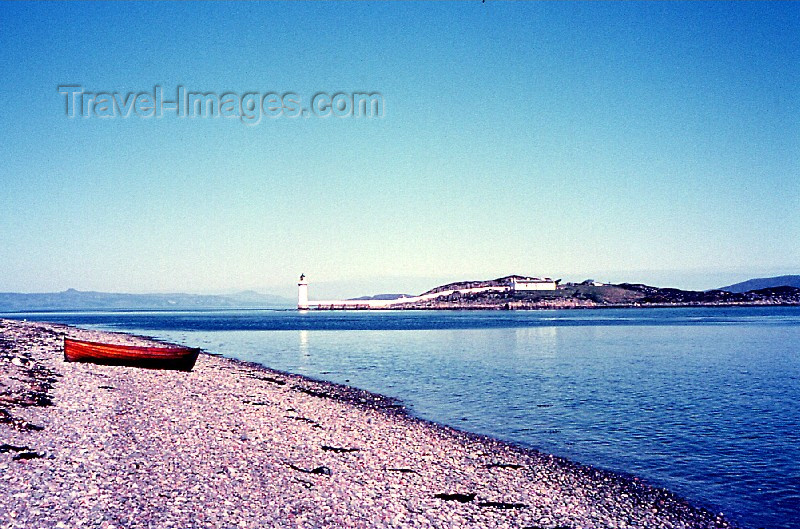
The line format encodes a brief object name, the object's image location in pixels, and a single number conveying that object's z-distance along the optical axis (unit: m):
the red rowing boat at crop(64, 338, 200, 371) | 29.30
